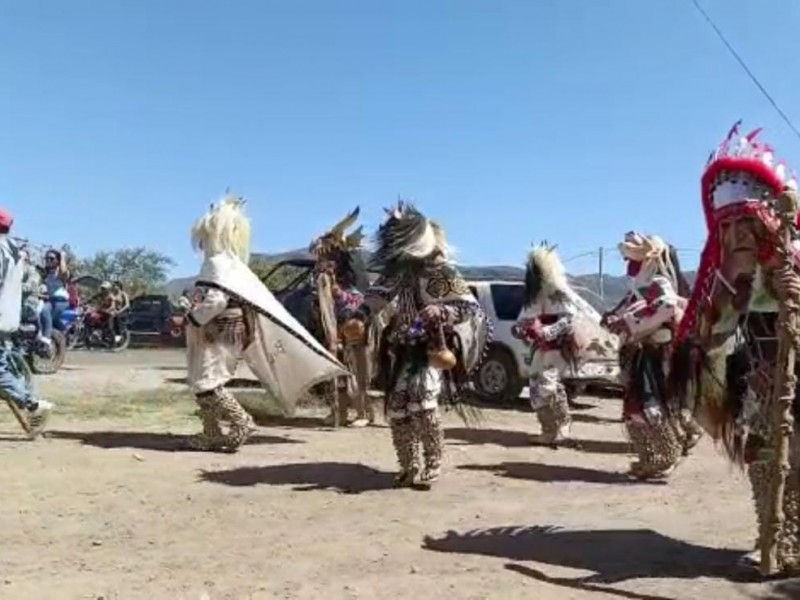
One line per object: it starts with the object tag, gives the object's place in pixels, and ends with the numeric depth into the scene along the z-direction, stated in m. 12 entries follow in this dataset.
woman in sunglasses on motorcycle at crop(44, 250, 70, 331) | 17.86
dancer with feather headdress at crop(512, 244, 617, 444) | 9.48
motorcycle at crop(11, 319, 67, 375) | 15.60
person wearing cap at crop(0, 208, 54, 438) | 8.73
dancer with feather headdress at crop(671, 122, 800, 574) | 4.71
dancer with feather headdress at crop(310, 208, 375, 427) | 10.64
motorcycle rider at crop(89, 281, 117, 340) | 24.20
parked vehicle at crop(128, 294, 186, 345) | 29.38
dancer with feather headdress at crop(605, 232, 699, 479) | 7.47
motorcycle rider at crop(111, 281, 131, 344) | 24.31
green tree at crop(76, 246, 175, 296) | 43.25
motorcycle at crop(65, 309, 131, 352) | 24.12
